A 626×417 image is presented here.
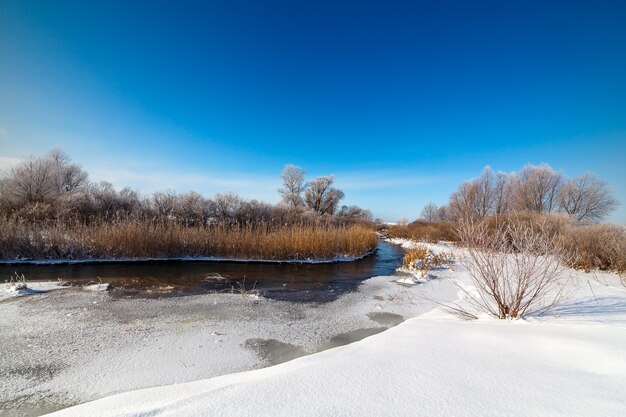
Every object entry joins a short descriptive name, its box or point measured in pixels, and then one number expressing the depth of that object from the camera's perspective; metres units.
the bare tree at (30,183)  17.41
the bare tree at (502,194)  33.50
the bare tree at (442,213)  50.47
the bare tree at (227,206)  22.44
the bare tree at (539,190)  29.34
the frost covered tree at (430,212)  58.34
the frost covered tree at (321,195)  41.09
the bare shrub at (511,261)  3.83
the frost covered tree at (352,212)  42.78
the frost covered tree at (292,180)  41.66
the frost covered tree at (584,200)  26.39
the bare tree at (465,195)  33.66
